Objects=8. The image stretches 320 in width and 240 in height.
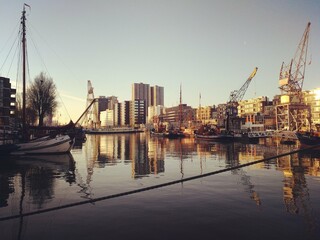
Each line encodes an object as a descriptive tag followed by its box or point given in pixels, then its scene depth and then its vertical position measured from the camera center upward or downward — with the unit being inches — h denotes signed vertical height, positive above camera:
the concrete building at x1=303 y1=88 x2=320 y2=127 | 6412.9 +679.5
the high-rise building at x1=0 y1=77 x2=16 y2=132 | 4692.4 +546.1
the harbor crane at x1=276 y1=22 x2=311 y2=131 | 4859.7 +627.2
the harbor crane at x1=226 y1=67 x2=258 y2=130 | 5099.4 +686.3
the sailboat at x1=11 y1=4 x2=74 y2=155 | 1870.1 -83.2
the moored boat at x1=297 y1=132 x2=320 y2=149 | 2814.2 -76.1
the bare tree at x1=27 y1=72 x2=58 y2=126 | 3127.5 +410.3
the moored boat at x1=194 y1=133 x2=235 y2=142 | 4047.7 -92.2
